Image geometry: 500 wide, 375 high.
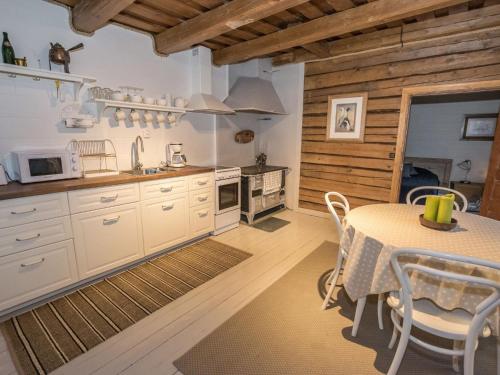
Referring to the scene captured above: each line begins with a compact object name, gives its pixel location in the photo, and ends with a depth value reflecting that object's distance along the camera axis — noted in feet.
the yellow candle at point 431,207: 5.50
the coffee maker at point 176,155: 10.82
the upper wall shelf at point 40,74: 6.64
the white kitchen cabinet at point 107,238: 7.29
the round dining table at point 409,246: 4.24
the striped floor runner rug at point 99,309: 5.36
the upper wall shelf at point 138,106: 8.51
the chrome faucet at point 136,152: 10.10
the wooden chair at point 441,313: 3.64
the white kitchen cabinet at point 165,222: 8.88
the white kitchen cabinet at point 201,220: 10.46
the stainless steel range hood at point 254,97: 12.74
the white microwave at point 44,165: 6.84
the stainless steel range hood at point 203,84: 11.24
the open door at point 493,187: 9.33
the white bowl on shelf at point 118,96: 8.81
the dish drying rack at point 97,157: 8.55
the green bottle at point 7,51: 6.79
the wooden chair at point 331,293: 5.79
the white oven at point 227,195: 11.37
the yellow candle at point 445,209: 5.32
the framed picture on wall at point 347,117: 12.19
